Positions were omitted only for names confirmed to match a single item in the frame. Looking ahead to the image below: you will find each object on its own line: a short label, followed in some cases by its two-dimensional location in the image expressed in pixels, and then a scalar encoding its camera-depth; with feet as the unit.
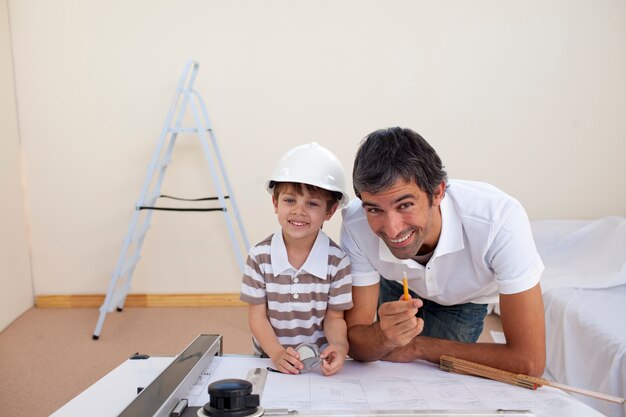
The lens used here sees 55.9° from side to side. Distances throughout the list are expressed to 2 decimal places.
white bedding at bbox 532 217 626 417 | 7.09
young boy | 5.18
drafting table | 3.45
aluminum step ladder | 11.06
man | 4.63
